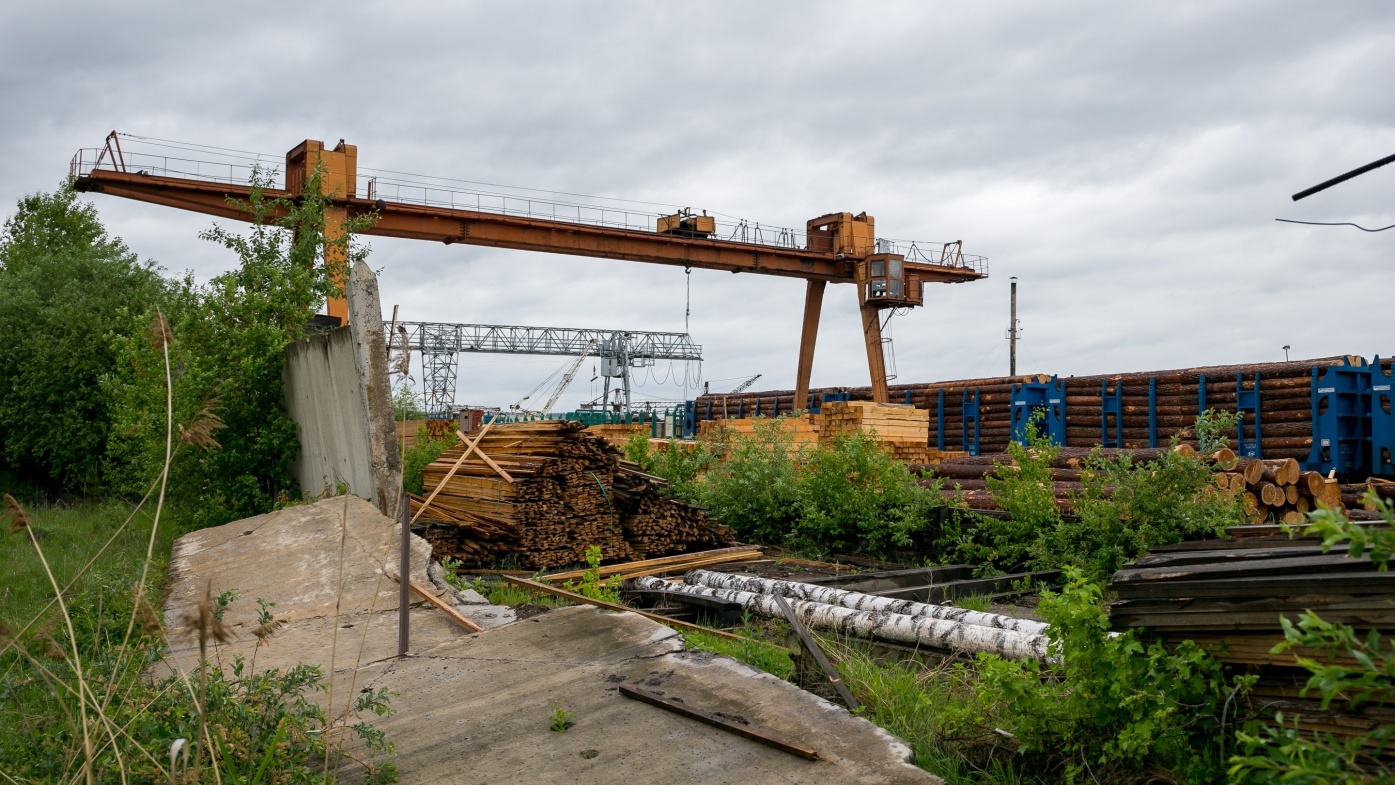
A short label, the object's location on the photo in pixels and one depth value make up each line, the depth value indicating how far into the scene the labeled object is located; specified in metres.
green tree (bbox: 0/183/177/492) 19.06
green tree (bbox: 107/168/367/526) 11.27
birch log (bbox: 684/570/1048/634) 6.05
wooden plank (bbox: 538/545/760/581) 9.23
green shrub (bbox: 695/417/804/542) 11.81
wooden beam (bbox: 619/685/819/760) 3.76
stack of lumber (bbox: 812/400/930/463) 17.25
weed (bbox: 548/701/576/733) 4.17
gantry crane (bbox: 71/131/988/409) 19.88
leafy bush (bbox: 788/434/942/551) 10.38
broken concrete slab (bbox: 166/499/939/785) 3.79
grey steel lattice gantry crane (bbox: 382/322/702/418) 59.75
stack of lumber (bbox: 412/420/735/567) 9.63
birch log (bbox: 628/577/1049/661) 5.66
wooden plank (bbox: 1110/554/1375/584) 3.32
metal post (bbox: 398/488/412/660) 5.46
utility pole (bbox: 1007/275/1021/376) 39.69
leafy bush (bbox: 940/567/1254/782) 3.72
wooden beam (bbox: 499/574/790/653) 6.63
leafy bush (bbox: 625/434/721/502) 14.13
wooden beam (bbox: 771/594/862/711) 4.67
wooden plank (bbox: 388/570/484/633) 6.02
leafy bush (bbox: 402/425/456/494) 12.44
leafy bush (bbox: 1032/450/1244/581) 8.25
